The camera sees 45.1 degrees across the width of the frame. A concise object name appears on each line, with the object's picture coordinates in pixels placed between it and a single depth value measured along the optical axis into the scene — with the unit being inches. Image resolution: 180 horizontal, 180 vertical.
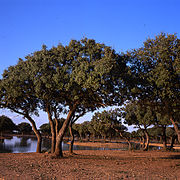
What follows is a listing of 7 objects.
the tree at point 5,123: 3858.3
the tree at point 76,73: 564.7
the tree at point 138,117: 1318.9
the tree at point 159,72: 586.7
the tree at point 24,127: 6028.5
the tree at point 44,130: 5159.5
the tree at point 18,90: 662.5
